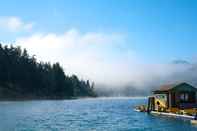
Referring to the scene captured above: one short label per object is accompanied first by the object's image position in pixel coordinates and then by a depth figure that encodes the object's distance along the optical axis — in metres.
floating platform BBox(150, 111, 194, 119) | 68.46
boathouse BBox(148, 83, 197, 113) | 80.25
